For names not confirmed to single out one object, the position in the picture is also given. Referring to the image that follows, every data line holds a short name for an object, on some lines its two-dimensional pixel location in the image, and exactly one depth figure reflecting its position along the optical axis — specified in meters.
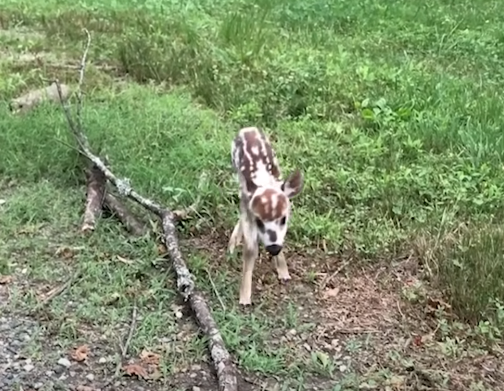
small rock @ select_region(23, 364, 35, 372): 4.55
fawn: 4.96
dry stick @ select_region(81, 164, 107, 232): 5.88
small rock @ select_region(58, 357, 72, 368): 4.62
